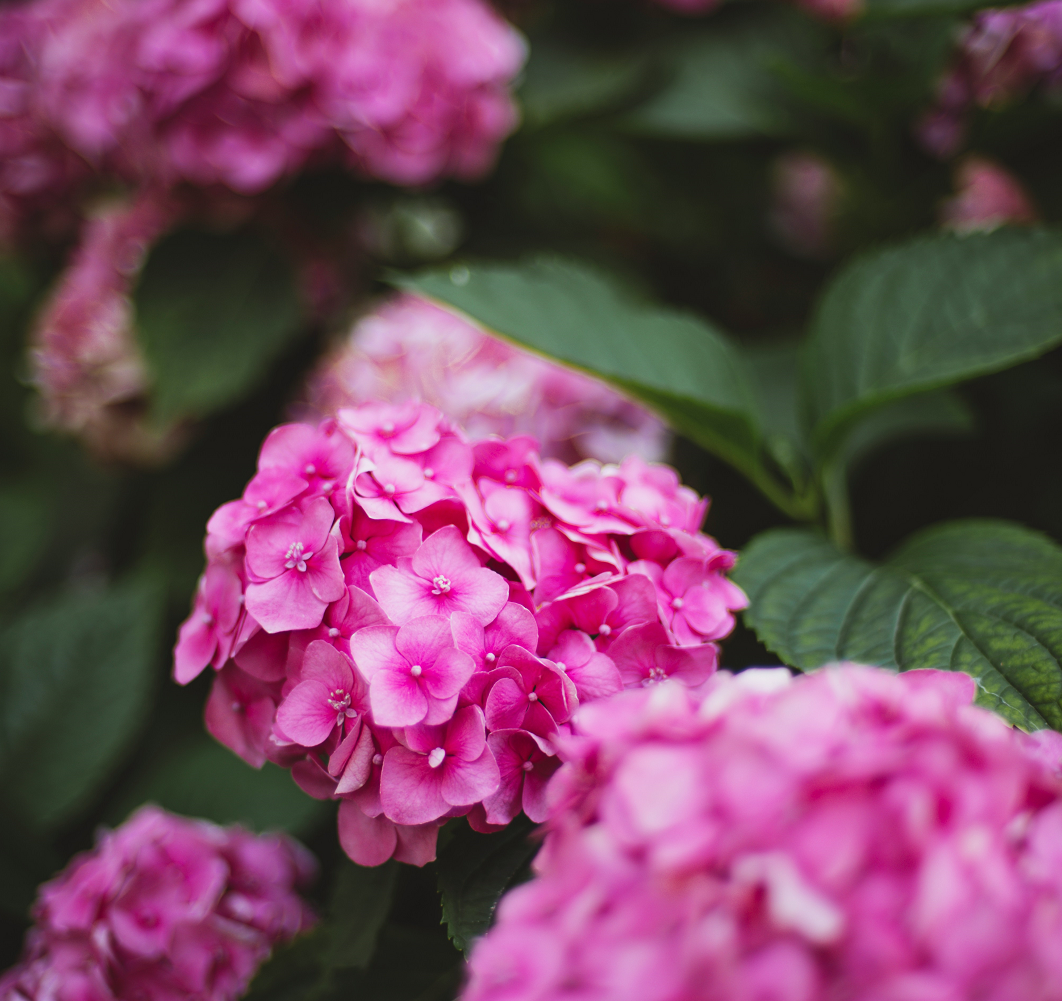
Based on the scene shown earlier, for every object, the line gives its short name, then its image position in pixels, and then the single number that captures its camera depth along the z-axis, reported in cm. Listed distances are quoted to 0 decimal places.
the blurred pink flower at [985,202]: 113
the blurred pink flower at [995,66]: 88
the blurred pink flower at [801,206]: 133
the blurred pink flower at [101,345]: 105
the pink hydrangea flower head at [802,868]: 24
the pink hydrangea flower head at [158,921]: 57
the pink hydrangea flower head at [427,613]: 39
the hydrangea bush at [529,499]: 27
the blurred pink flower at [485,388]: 83
